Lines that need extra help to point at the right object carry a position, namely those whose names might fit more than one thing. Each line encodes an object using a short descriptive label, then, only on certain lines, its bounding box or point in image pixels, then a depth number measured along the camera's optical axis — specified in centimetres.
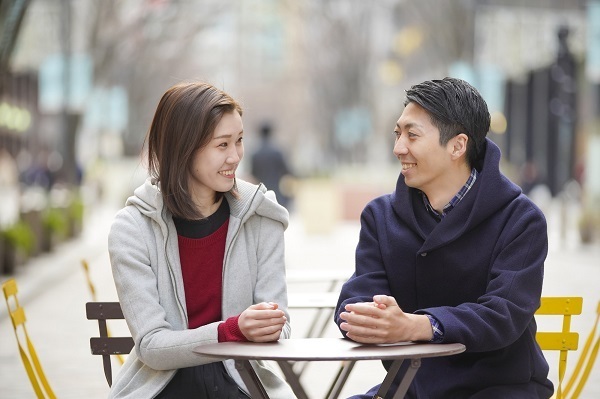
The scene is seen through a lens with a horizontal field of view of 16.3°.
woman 707
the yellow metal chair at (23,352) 826
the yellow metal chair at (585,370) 852
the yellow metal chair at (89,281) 963
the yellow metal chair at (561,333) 842
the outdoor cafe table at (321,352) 618
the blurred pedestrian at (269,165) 3078
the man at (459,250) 691
